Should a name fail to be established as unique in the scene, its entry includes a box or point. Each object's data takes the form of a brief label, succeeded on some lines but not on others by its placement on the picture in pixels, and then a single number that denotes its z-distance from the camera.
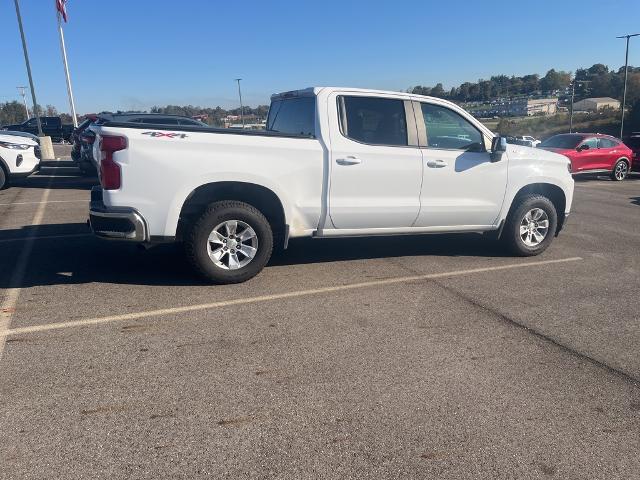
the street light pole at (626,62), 34.50
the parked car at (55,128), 42.38
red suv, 17.42
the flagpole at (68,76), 29.61
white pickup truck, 4.89
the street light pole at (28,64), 21.03
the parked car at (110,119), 12.34
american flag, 27.50
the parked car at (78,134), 14.77
